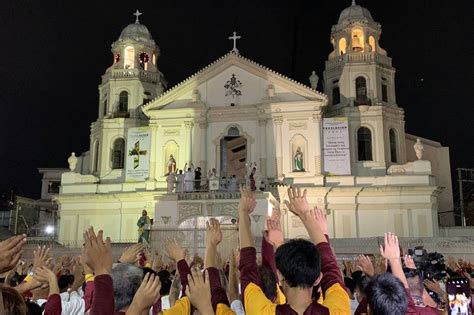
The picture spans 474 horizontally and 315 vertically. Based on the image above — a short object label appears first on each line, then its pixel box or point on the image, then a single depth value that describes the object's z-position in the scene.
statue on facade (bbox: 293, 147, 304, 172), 35.22
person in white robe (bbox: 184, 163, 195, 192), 32.19
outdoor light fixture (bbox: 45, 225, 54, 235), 45.67
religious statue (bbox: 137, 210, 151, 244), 25.66
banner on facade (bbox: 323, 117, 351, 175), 34.91
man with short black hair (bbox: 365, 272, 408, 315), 4.15
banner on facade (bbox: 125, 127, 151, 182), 36.75
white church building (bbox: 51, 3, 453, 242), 34.75
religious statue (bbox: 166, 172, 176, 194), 31.31
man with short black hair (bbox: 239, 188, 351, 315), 3.79
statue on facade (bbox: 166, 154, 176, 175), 36.45
